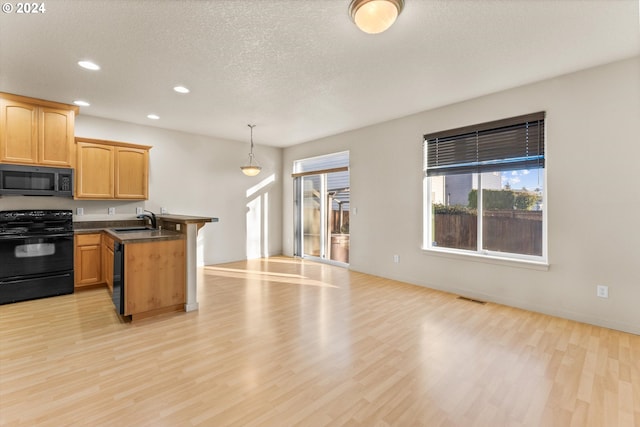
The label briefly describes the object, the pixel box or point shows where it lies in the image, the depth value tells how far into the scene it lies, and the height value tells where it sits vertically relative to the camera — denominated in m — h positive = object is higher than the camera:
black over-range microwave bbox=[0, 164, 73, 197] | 3.82 +0.48
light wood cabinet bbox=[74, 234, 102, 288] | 4.28 -0.66
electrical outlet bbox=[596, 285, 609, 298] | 3.06 -0.80
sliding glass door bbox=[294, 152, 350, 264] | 6.10 +0.08
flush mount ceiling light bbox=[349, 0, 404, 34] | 1.96 +1.37
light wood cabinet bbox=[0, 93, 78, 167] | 3.76 +1.14
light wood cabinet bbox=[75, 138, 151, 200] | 4.41 +0.72
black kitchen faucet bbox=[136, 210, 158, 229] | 4.62 -0.10
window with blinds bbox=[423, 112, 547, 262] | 3.58 +0.35
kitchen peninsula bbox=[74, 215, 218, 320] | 3.19 -0.61
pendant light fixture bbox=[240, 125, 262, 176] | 5.38 +0.84
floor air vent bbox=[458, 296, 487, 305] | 3.86 -1.15
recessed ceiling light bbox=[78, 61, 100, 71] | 3.00 +1.57
